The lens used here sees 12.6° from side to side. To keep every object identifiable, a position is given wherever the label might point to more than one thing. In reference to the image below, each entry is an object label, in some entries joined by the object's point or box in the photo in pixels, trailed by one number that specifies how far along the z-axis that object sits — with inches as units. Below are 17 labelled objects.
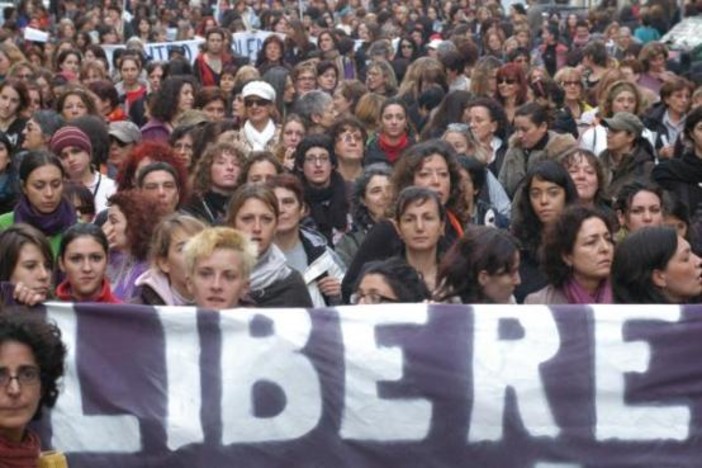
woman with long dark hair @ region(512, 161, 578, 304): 551.7
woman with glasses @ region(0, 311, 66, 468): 352.3
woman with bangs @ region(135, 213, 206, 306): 457.6
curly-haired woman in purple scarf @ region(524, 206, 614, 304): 465.1
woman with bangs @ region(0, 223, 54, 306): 457.6
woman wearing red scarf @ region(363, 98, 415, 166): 768.8
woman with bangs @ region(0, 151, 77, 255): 559.3
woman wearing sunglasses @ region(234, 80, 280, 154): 824.0
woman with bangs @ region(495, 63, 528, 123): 884.2
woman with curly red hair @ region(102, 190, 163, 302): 514.0
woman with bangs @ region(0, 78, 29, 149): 807.3
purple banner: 402.4
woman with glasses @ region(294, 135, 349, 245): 642.8
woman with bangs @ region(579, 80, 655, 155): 821.0
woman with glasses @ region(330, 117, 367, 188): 727.3
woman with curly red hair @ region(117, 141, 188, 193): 611.9
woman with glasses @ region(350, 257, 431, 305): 445.2
